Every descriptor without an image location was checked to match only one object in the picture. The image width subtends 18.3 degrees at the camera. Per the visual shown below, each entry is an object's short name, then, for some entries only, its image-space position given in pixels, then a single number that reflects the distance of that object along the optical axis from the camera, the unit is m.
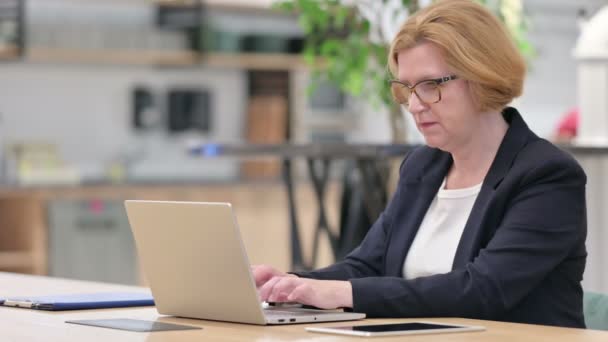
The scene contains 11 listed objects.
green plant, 6.91
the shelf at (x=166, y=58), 11.73
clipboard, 3.30
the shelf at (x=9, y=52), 11.42
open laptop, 2.82
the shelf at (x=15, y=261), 10.67
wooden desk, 2.58
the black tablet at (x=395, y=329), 2.60
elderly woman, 3.07
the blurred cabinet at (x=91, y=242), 10.76
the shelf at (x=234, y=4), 12.32
